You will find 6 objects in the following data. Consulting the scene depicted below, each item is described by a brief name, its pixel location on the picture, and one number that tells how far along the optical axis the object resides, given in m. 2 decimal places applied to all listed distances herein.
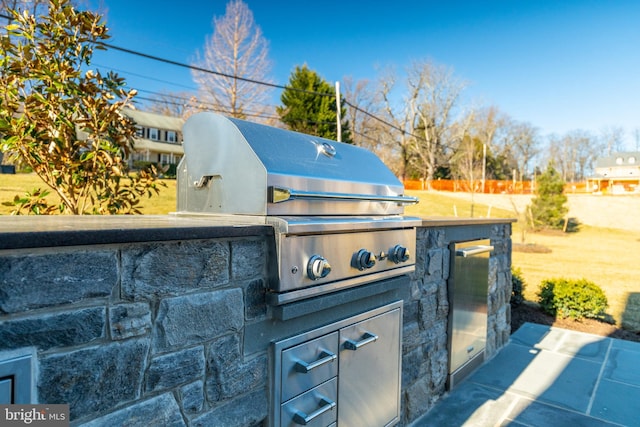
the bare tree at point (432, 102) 29.59
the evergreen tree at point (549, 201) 16.67
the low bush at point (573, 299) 4.90
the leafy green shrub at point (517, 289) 5.32
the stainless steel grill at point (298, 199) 1.43
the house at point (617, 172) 40.47
